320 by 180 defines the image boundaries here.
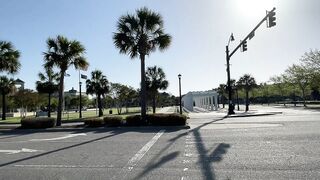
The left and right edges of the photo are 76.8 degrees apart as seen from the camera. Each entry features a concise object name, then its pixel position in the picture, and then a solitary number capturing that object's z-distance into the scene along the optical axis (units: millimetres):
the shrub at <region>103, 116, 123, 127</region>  12893
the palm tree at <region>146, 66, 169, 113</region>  29582
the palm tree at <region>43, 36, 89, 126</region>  14863
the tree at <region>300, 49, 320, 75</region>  28880
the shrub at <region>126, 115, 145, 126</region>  12667
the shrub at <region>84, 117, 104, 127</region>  12856
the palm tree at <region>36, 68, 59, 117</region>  27836
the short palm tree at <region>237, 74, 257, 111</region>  32031
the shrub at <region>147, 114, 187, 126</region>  11820
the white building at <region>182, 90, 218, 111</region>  34085
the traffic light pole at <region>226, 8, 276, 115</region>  11431
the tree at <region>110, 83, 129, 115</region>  39539
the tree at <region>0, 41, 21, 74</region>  15547
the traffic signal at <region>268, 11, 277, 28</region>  11028
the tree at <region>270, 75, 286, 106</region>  41160
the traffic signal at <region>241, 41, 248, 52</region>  14428
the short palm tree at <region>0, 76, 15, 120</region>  29849
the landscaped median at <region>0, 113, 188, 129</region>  11892
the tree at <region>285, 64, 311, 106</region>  32054
